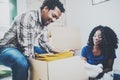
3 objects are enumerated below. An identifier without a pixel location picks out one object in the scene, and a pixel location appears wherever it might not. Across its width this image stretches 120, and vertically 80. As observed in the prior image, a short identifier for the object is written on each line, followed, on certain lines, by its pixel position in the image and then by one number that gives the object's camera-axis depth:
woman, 1.89
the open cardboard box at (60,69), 1.60
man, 1.78
